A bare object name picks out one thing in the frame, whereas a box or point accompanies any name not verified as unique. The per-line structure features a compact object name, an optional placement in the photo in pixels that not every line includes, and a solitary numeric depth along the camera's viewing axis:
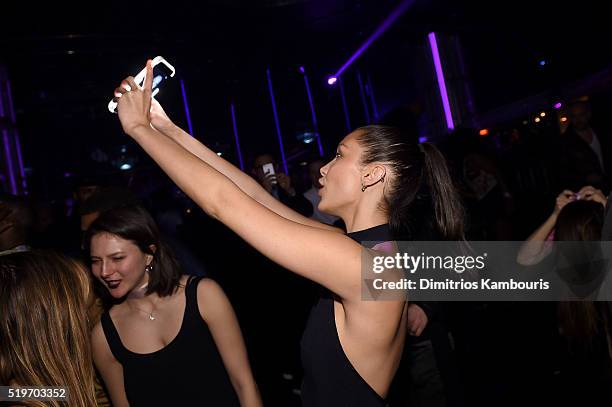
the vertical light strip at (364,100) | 8.42
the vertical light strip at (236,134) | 7.38
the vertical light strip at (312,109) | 8.11
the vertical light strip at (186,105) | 6.96
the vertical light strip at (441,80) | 6.60
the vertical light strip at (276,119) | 7.86
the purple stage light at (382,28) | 5.81
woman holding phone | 1.11
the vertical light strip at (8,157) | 5.09
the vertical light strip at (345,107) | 8.40
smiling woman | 1.76
